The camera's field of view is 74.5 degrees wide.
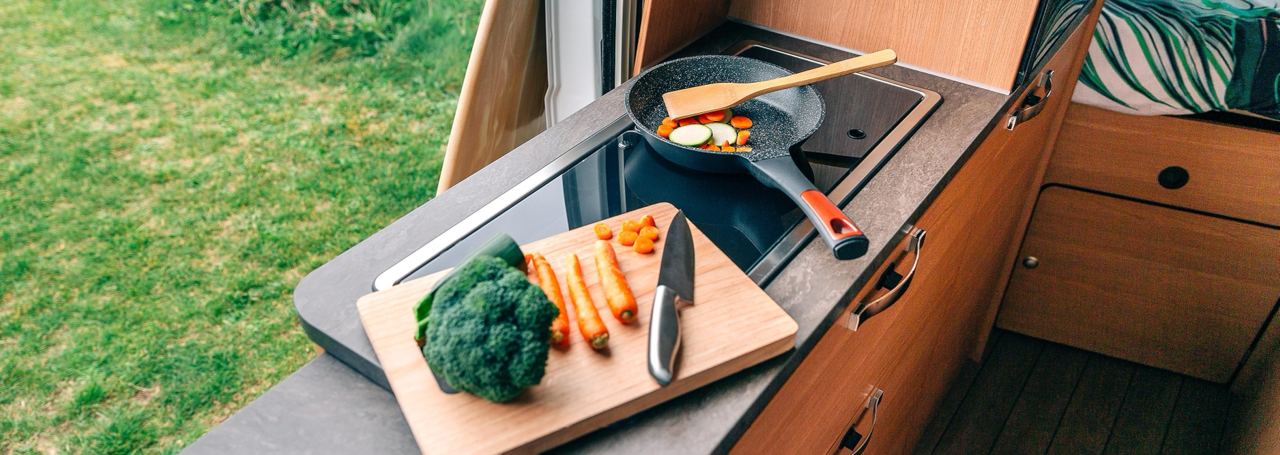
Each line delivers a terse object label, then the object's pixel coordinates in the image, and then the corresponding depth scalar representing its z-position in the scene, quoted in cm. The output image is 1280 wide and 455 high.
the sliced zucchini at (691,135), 102
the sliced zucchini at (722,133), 105
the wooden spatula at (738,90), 106
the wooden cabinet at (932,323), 92
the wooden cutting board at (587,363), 67
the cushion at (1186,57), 148
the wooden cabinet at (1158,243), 160
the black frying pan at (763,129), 88
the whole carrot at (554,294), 74
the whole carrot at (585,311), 73
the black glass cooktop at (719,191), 92
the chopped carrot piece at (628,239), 86
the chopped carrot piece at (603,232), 87
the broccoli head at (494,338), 64
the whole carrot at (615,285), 76
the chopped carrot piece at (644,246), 85
